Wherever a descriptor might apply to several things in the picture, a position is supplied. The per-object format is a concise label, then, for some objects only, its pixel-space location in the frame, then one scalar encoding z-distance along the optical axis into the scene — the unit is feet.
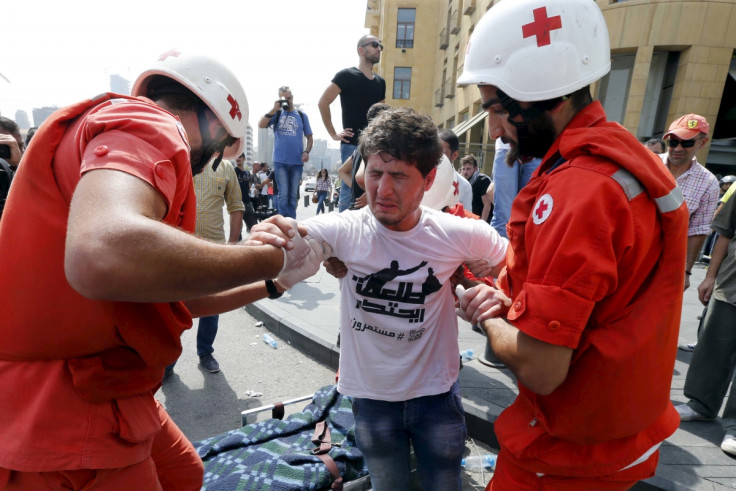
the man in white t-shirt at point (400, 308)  6.31
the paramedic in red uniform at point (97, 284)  2.80
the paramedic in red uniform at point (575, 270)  3.48
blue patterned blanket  8.11
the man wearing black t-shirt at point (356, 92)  15.25
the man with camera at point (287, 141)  21.24
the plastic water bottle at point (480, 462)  9.57
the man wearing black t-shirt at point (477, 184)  21.91
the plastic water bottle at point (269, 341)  15.98
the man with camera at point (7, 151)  11.95
